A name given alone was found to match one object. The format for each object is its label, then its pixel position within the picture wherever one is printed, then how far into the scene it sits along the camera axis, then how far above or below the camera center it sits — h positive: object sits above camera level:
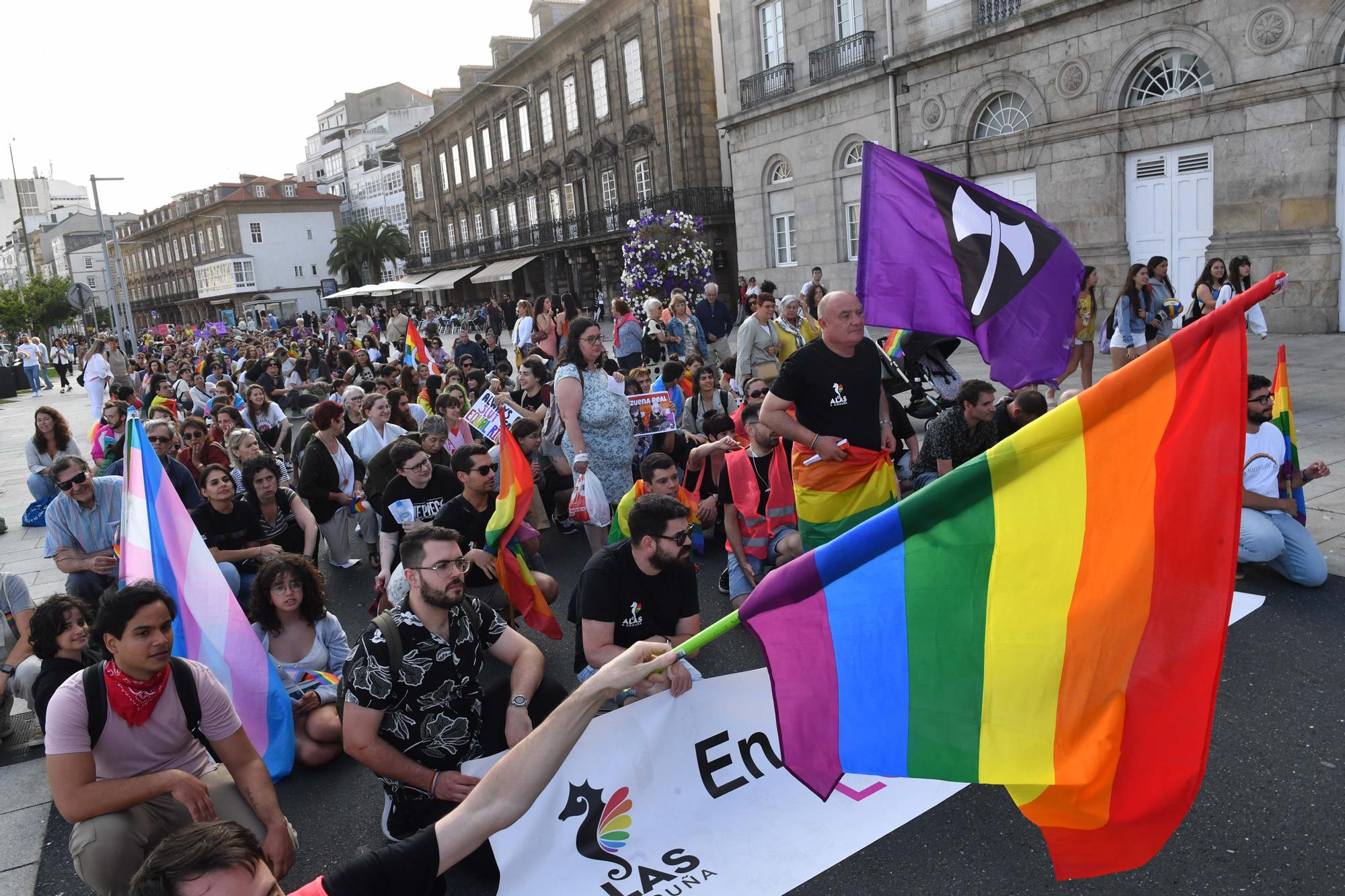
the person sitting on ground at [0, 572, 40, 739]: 5.31 -1.60
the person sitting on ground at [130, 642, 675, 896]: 2.00 -1.13
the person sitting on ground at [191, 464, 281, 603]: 6.44 -1.26
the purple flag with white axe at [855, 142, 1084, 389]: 5.39 +0.06
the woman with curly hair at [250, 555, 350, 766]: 4.81 -1.64
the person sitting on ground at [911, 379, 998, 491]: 6.27 -1.03
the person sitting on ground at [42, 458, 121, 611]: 6.18 -1.16
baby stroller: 10.34 -0.99
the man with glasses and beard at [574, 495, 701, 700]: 4.22 -1.30
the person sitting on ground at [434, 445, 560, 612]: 5.78 -1.24
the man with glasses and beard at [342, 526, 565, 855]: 3.58 -1.45
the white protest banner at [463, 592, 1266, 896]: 2.86 -1.64
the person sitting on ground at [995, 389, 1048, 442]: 6.16 -0.91
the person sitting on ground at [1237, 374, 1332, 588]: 5.54 -1.55
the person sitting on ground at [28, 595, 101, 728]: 4.41 -1.33
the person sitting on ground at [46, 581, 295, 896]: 3.37 -1.51
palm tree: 66.81 +6.08
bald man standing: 5.02 -0.54
